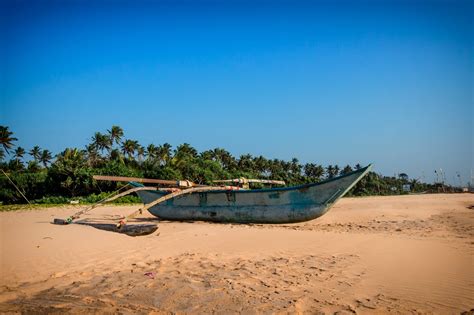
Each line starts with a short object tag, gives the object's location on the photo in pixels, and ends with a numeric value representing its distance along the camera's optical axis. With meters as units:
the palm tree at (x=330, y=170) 67.31
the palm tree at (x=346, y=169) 67.31
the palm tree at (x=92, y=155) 38.62
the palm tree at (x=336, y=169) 67.69
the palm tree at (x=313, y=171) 64.75
